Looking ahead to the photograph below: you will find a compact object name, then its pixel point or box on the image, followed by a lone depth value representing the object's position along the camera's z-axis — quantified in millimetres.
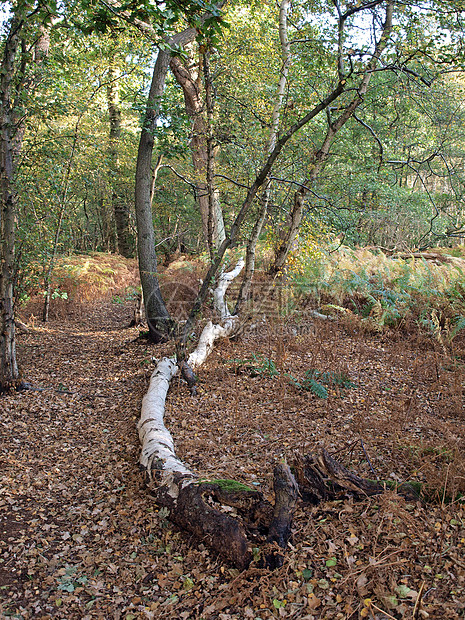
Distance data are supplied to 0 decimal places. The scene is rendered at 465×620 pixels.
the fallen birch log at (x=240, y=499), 2545
